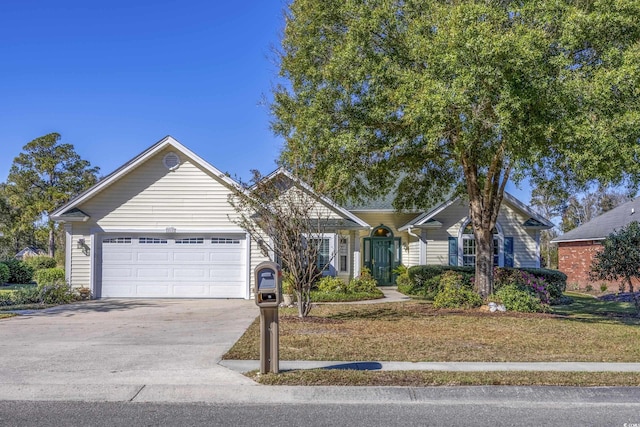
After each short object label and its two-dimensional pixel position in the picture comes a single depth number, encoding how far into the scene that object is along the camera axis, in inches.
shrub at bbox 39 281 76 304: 655.1
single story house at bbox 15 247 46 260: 1988.6
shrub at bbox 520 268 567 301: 757.8
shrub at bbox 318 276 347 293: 704.4
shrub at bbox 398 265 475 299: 739.5
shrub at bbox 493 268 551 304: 635.5
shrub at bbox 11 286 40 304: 645.3
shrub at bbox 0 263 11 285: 1026.3
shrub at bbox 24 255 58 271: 1235.7
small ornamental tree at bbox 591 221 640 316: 555.5
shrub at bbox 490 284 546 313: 576.7
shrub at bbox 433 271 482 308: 597.9
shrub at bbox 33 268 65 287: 709.0
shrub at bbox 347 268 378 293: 722.8
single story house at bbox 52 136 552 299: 711.7
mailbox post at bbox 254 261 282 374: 276.8
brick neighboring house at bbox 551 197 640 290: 1029.8
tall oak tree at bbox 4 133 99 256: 1509.6
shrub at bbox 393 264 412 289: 829.8
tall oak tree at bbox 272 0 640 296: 396.5
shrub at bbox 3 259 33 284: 1099.3
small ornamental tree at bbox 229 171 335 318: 484.7
